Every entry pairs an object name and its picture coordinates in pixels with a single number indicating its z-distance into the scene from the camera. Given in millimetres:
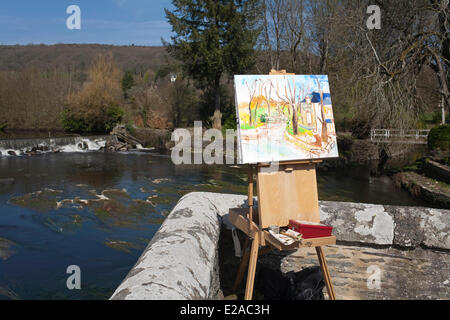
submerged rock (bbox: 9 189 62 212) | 7852
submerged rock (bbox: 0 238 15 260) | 5426
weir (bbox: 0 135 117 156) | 15422
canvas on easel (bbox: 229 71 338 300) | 2834
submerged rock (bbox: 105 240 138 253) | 5746
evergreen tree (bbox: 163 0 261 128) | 20047
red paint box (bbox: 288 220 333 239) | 2682
